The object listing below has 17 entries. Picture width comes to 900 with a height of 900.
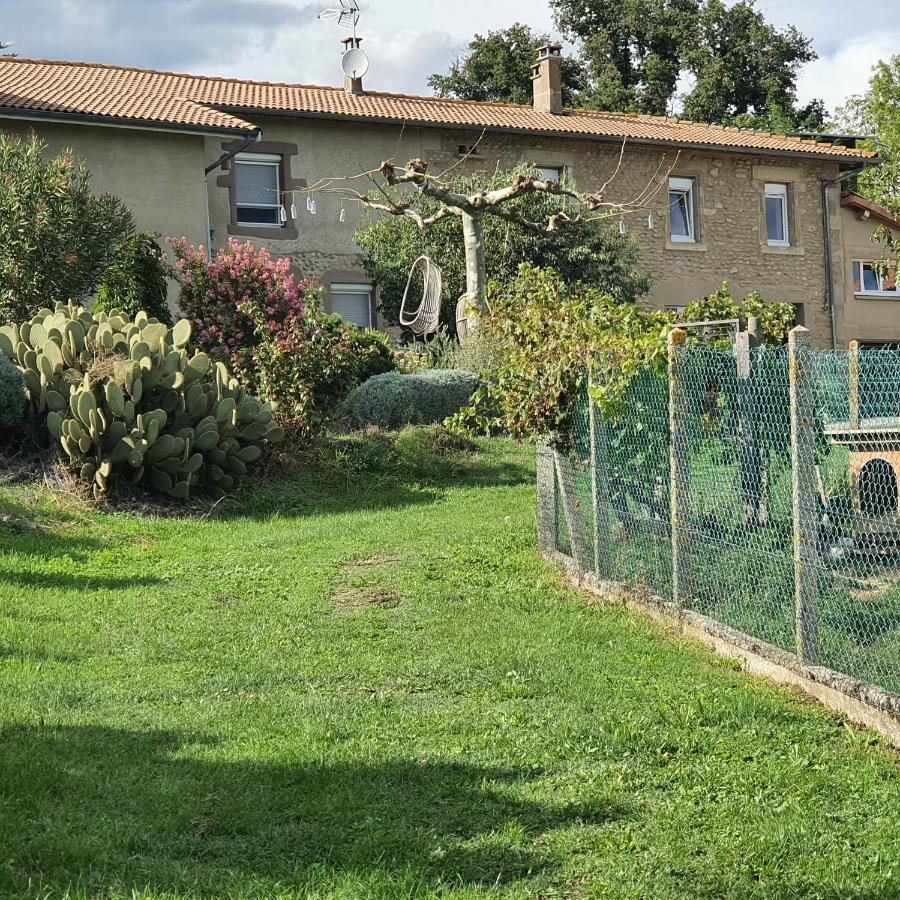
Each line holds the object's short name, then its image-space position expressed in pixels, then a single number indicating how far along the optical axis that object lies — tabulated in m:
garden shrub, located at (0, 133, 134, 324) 16.73
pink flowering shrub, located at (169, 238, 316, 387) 17.48
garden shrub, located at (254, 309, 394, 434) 14.98
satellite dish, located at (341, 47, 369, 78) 25.92
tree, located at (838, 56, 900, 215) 28.83
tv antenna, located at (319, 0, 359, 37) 24.53
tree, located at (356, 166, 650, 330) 22.83
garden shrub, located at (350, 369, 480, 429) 16.98
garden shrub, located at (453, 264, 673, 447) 8.28
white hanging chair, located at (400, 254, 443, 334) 21.09
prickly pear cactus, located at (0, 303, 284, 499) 12.62
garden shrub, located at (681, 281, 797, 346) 10.14
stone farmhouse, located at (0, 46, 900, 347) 21.19
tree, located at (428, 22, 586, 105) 39.97
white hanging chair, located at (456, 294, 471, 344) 19.56
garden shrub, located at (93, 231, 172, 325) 17.19
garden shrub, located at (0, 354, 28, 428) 12.88
